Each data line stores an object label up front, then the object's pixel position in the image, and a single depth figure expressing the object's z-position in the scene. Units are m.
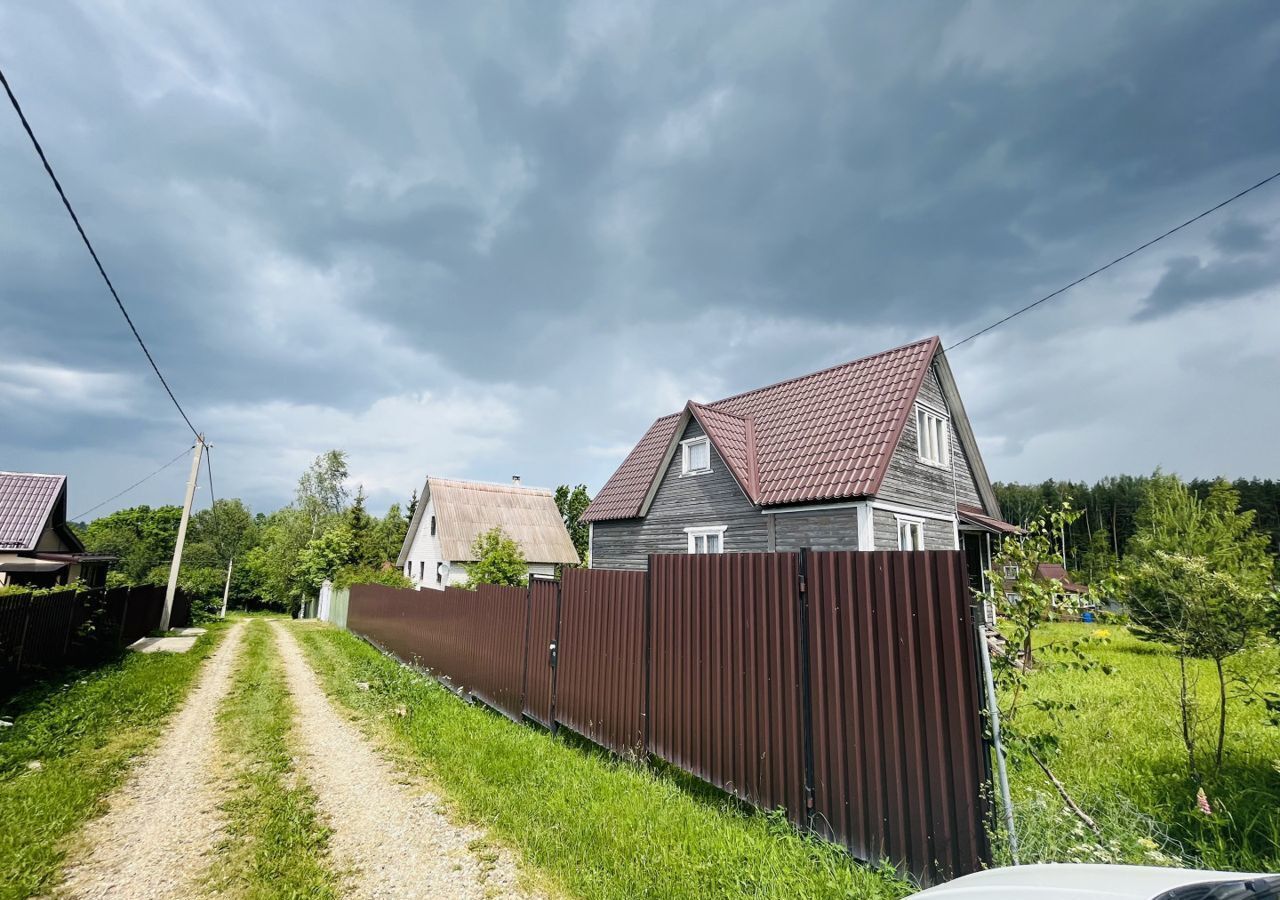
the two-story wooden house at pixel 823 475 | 12.27
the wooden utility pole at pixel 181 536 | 18.45
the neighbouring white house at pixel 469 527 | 25.45
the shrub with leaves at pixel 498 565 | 17.25
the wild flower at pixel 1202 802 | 2.93
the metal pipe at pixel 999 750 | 2.84
